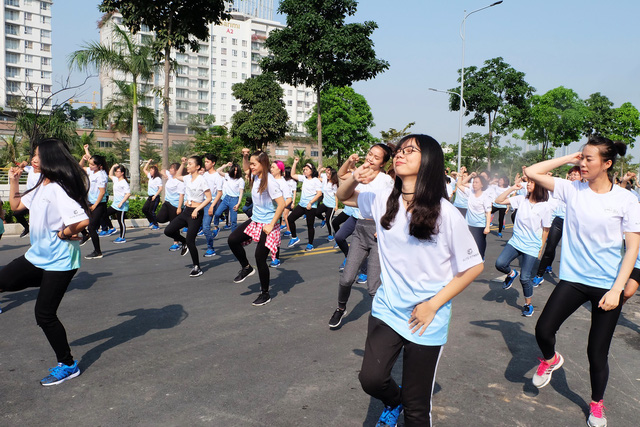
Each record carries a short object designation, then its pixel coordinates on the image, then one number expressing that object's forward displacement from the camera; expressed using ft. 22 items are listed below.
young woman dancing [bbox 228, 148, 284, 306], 21.69
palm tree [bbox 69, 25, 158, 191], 74.74
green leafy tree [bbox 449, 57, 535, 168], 114.11
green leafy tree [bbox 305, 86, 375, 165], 181.57
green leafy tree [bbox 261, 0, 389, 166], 81.41
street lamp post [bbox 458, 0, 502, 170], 106.32
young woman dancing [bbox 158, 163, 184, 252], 35.99
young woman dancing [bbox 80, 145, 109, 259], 31.96
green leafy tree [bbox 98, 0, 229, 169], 64.23
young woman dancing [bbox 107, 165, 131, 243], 38.63
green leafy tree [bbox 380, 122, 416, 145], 150.72
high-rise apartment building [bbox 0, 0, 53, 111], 259.60
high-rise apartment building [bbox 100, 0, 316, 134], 312.91
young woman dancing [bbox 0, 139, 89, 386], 13.32
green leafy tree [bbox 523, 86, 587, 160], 125.39
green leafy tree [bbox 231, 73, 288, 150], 149.38
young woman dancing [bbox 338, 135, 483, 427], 8.52
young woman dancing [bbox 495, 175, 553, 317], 21.07
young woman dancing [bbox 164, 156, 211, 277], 26.91
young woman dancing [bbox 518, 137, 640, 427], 11.74
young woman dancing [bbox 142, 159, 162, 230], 45.14
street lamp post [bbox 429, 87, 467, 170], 113.15
